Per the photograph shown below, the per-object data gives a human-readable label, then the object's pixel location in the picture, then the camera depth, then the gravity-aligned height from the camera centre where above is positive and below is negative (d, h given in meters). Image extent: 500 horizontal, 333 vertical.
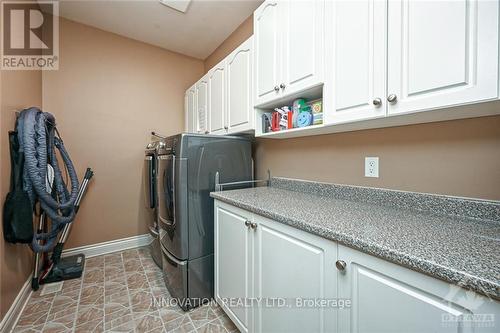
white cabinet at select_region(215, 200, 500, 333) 0.54 -0.44
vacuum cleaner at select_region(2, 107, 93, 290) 1.47 -0.26
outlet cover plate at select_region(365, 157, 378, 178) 1.24 -0.01
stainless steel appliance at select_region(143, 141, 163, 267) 2.25 -0.33
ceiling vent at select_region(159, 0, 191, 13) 1.98 +1.52
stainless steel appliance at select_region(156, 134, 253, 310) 1.58 -0.35
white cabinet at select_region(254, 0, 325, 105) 1.20 +0.74
